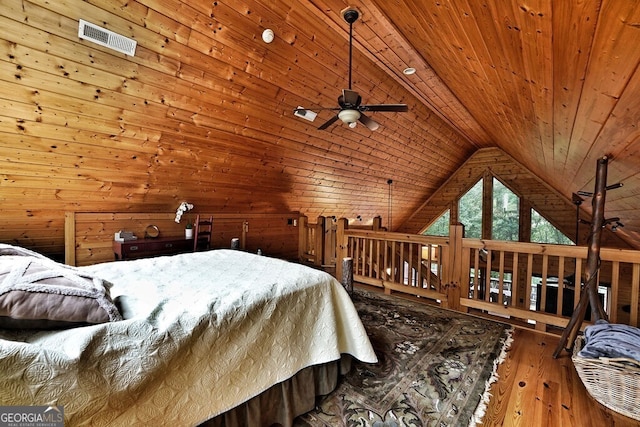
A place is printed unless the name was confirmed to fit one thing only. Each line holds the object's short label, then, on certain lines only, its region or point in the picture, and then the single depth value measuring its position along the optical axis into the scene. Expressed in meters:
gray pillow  1.01
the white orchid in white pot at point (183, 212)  4.18
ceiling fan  2.49
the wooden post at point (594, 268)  2.07
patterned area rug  1.64
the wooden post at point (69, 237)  3.37
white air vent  2.16
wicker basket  1.53
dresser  3.60
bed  0.95
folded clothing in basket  1.64
